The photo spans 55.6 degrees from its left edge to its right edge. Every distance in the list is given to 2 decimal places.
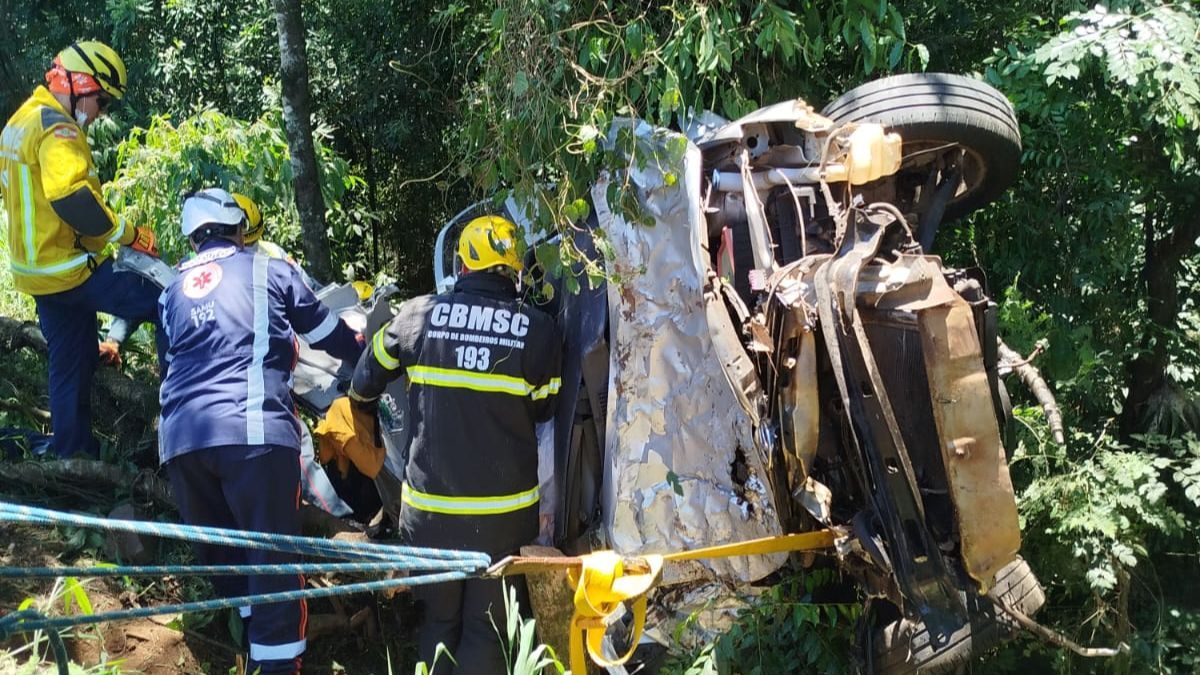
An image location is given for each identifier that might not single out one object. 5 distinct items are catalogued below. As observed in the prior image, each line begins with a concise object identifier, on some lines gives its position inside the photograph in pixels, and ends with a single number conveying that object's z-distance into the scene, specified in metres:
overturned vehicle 2.98
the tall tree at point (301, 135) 5.50
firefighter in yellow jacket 4.83
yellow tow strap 2.91
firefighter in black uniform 3.98
